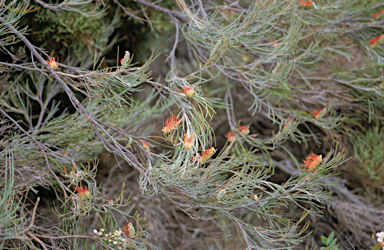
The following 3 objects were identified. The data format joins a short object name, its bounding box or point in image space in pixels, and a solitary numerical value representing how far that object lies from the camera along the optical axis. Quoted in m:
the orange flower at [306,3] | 2.48
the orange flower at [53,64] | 2.15
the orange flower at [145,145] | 2.13
